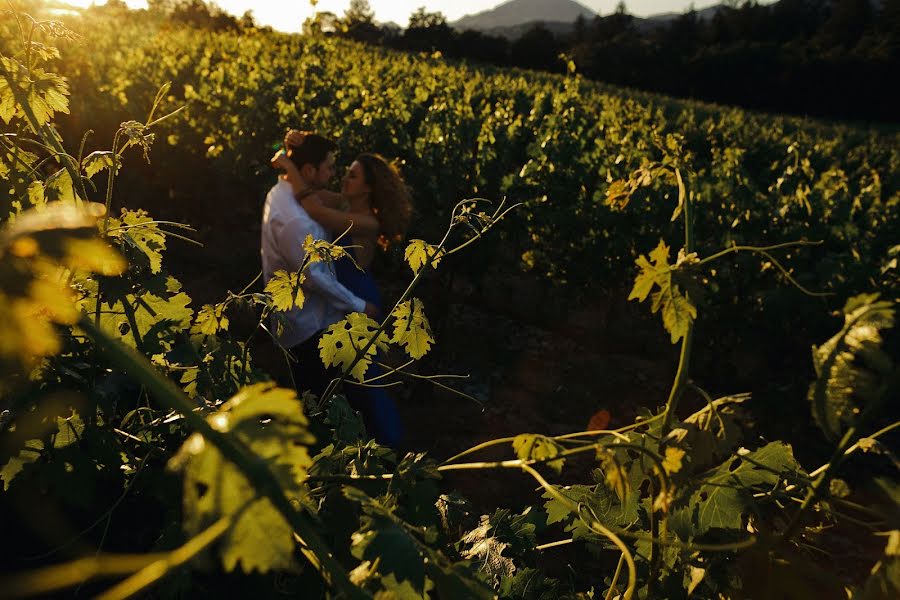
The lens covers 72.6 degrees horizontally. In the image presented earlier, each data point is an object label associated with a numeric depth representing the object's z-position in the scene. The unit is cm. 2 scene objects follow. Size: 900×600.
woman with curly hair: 411
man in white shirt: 364
